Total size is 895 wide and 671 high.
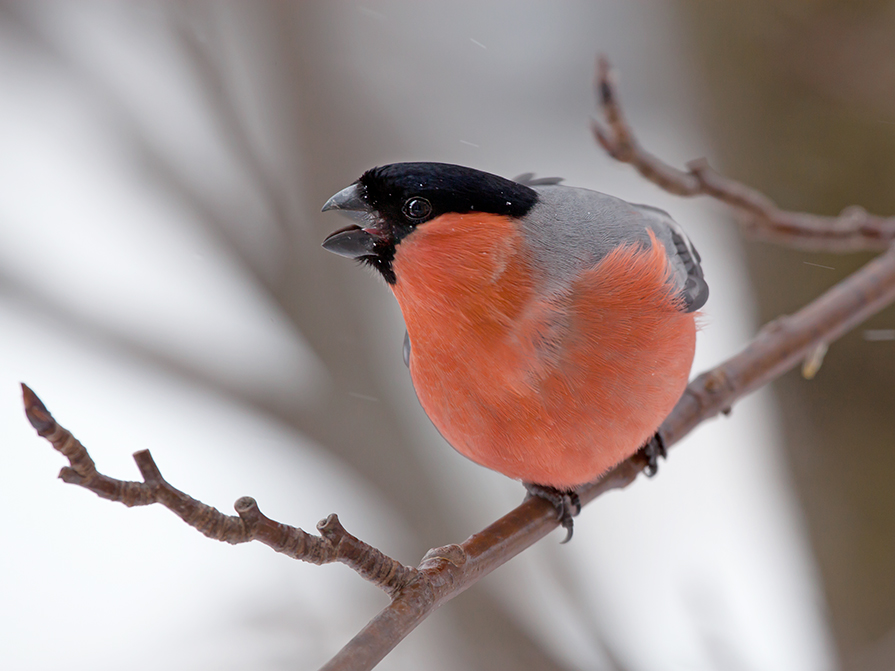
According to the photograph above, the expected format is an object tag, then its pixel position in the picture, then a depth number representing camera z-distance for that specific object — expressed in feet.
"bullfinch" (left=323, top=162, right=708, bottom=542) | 8.22
